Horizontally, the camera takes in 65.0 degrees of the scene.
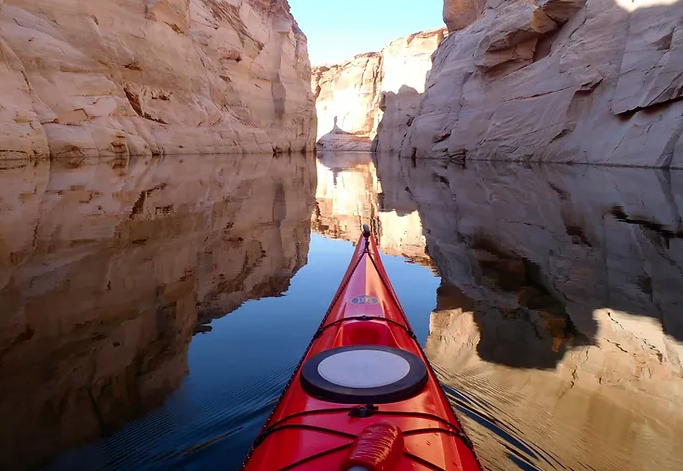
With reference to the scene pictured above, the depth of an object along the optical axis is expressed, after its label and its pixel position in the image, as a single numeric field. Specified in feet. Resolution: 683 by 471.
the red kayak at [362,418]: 4.91
